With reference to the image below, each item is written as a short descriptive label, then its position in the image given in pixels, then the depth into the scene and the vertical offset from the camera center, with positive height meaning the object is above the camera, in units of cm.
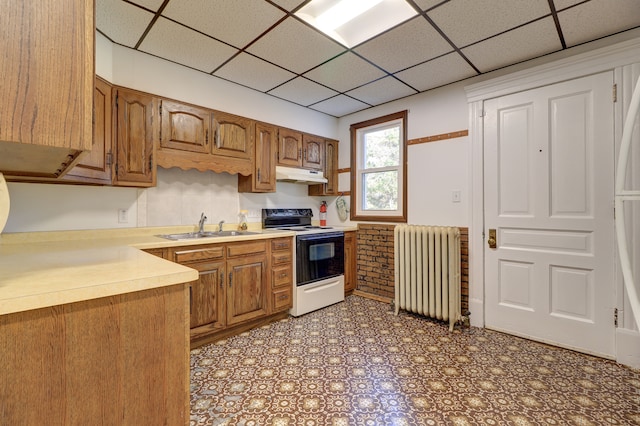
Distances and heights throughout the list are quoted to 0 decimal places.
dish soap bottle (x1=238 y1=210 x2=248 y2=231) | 326 -5
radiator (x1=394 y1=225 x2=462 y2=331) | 278 -55
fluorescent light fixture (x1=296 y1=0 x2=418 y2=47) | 193 +138
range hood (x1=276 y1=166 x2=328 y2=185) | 327 +47
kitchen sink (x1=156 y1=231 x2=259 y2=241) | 260 -17
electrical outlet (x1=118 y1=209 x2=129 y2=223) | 247 +1
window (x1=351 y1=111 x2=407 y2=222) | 343 +57
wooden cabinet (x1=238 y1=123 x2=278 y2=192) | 310 +56
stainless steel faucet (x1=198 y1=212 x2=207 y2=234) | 286 -7
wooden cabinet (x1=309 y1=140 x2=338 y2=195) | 393 +58
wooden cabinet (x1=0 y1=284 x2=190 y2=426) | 76 -42
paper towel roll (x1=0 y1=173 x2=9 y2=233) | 83 +4
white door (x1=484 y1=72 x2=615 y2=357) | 221 +1
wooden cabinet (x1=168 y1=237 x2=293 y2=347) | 236 -62
